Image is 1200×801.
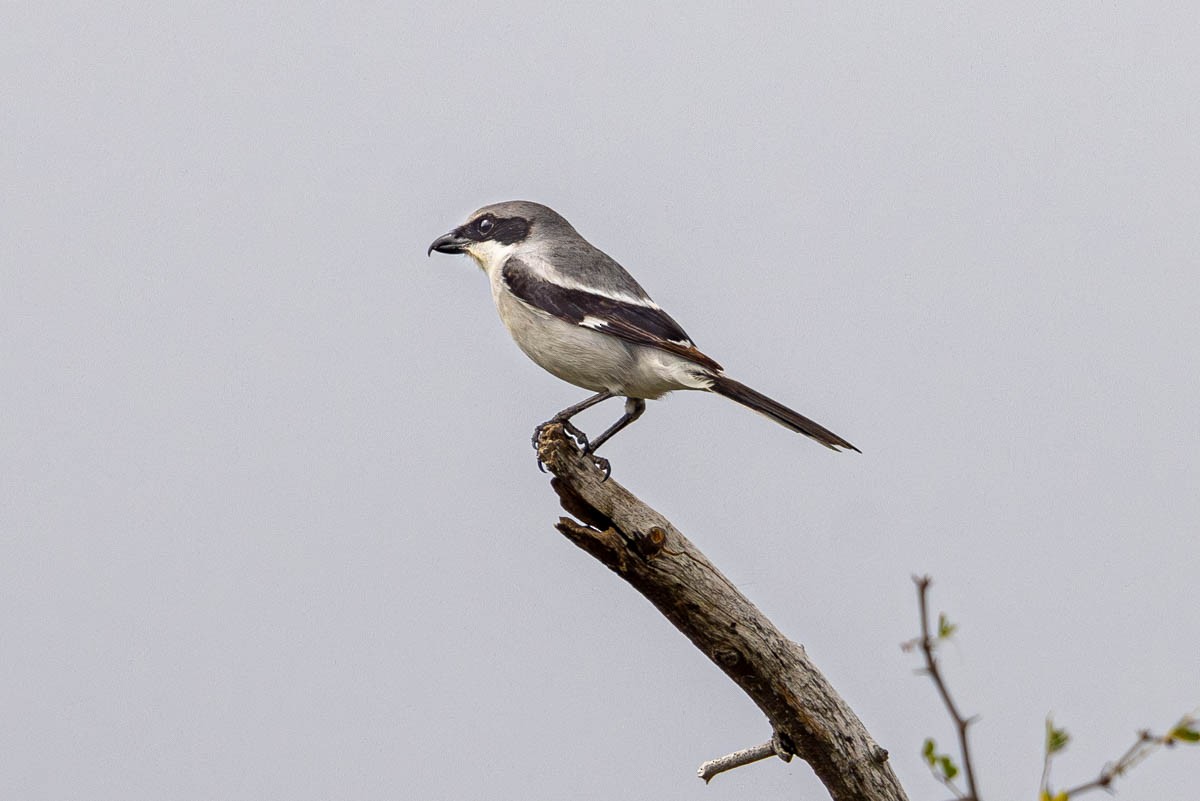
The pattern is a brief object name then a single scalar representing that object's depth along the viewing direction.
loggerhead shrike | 10.59
